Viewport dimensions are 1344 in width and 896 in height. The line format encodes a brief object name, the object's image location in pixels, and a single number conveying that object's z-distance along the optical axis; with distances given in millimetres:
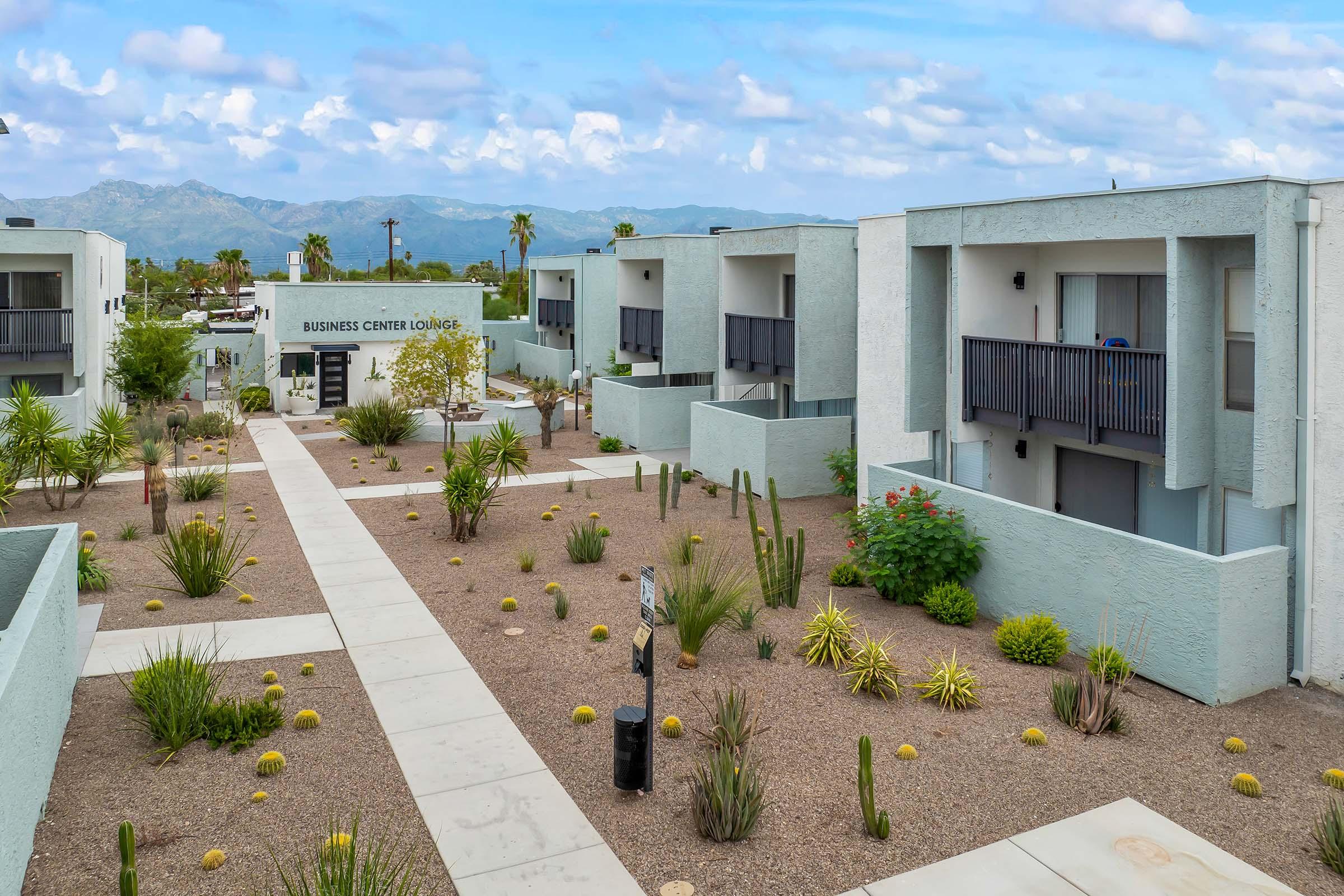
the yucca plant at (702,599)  11461
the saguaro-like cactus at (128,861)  6047
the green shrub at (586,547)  16094
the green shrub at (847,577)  15250
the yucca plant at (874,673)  10680
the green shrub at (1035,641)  11766
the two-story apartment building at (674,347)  27531
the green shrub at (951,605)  13344
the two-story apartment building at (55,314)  24844
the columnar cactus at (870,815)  7789
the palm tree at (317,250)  72300
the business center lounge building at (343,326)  36438
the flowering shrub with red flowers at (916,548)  13750
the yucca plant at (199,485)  20719
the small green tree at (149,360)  32000
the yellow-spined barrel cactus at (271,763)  8727
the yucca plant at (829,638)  11602
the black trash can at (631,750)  8297
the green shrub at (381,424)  28297
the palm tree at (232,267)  78125
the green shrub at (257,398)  33531
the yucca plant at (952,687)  10398
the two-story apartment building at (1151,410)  11148
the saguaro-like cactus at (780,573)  13789
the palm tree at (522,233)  80875
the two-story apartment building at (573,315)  42094
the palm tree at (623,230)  70062
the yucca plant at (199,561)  13977
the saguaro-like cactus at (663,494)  19078
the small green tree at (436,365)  28781
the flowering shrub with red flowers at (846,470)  20938
